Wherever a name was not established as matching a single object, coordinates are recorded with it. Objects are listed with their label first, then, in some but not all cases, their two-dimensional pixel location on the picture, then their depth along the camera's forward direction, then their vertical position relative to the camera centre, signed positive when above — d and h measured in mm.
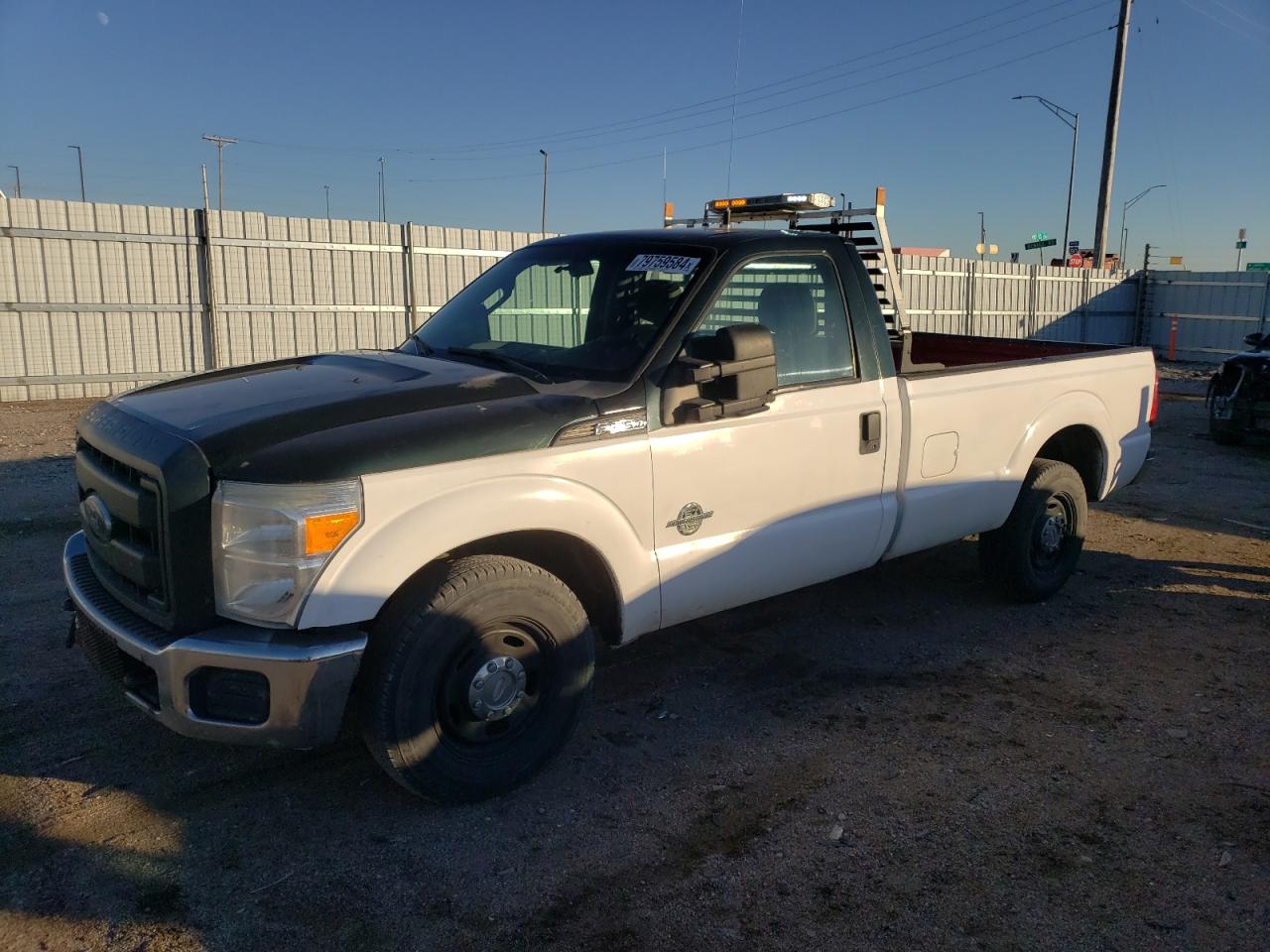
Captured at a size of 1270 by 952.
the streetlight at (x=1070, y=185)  31856 +4025
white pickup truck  3047 -687
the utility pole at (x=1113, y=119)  24097 +4342
